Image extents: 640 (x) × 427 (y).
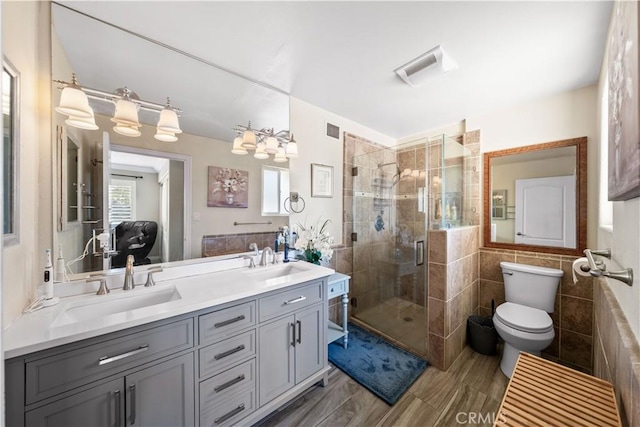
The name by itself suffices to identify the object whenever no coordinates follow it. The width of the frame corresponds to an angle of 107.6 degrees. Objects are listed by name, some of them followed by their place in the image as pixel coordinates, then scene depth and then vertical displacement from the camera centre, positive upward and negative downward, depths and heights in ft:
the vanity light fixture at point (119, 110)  4.09 +1.96
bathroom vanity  2.95 -2.20
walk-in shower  7.32 -0.35
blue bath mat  5.75 -4.25
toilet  5.84 -2.73
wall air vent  8.16 +2.91
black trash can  7.06 -3.79
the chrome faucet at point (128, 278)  4.51 -1.27
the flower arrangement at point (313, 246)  7.19 -1.01
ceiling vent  5.18 +3.48
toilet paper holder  2.77 -0.77
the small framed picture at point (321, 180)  7.77 +1.12
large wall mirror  4.33 +1.40
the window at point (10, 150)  3.14 +0.87
